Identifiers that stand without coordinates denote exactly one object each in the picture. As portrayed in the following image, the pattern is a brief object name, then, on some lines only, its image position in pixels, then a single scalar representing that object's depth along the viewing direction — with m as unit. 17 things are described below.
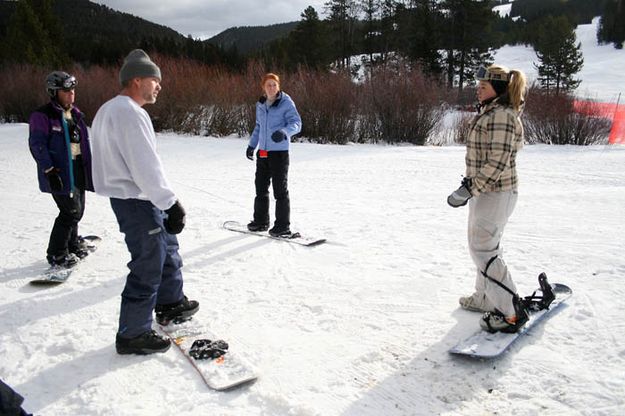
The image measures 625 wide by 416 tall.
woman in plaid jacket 2.95
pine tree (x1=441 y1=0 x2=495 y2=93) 35.59
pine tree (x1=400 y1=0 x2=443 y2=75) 34.84
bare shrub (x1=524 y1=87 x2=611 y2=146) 14.04
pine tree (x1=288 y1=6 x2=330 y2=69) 37.78
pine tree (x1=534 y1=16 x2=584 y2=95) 38.59
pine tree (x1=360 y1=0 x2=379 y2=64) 42.99
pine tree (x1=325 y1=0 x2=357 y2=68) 43.41
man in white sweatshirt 2.74
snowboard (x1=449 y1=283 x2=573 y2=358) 2.95
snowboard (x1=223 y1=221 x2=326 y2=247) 5.34
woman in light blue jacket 5.30
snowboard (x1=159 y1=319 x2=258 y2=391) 2.76
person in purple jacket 4.13
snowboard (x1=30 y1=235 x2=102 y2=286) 4.18
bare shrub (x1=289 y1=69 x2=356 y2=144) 16.08
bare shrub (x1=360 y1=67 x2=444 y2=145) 15.76
